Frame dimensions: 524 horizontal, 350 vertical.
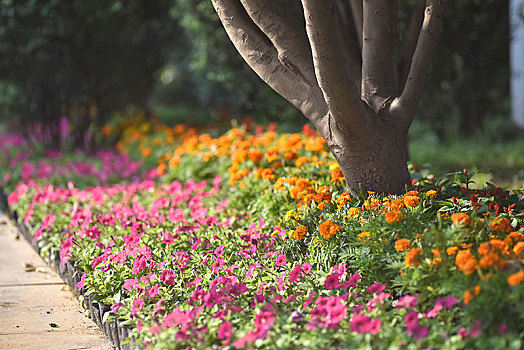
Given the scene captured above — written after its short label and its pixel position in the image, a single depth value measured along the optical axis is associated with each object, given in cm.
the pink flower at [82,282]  332
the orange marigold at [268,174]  451
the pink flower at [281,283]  297
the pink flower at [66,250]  388
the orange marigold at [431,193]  330
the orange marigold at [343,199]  343
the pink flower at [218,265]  320
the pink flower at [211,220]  395
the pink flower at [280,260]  314
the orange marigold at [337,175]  424
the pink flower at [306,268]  295
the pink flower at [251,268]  304
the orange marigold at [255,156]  523
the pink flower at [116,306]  297
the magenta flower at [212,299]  272
